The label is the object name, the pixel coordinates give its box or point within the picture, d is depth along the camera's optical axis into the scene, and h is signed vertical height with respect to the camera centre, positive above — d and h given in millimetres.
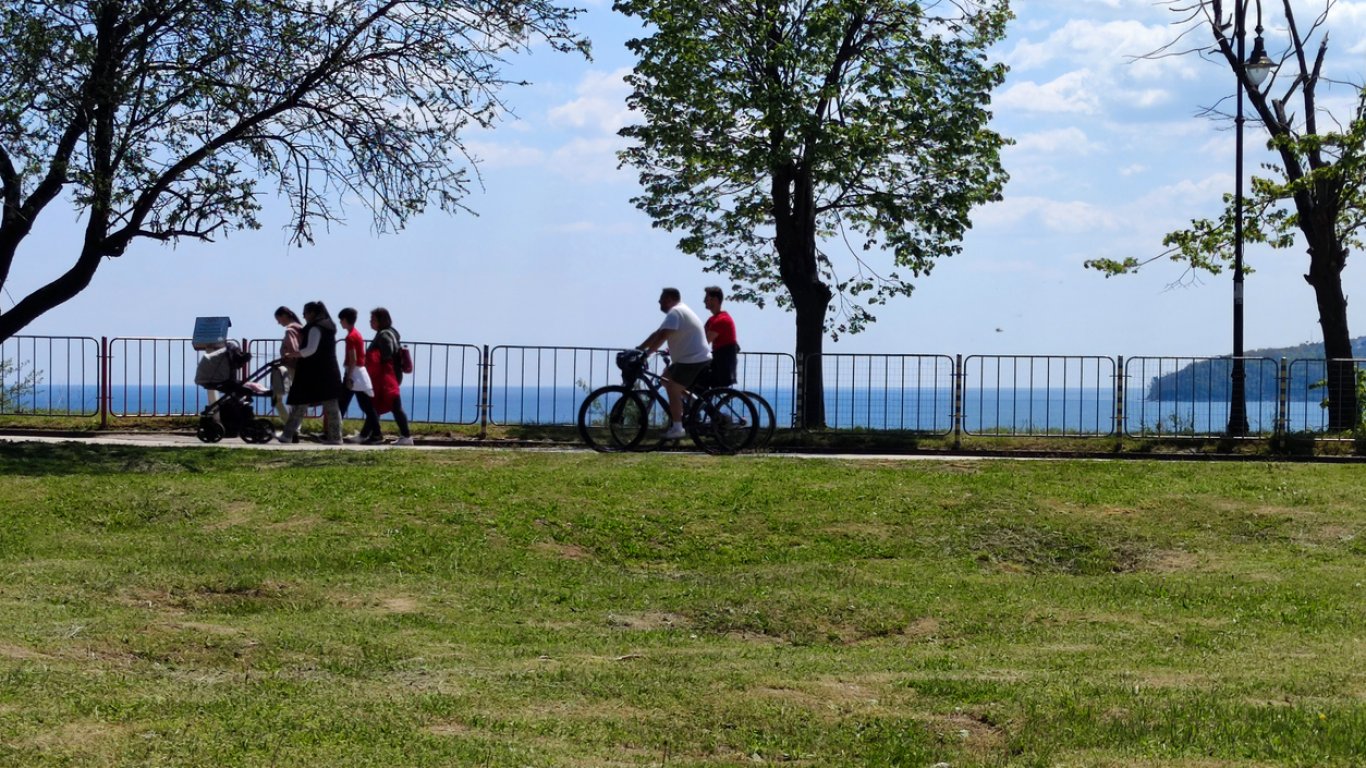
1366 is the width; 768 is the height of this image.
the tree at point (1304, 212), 27141 +3393
